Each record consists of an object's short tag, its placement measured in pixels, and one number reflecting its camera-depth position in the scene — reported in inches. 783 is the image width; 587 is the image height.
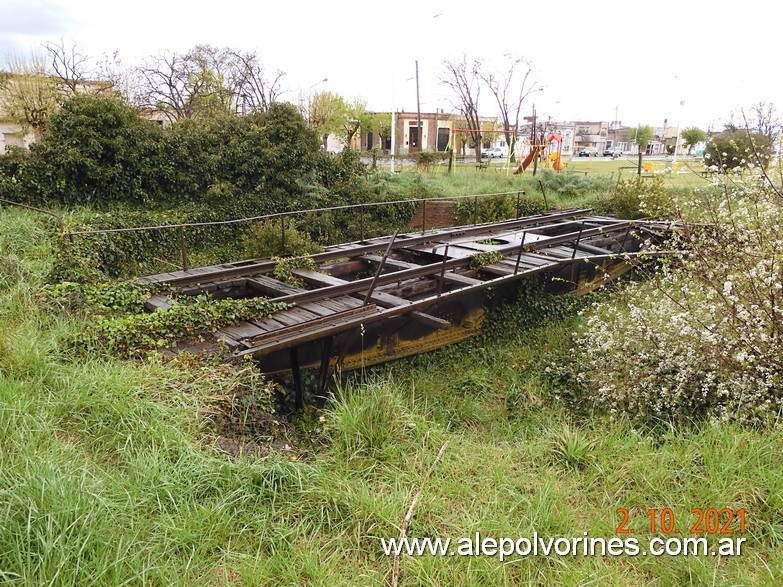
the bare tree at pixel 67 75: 877.2
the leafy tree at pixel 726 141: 652.7
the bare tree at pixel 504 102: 1460.4
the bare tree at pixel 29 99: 665.6
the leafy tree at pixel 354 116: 1467.5
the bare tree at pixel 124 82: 940.0
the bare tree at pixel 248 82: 1099.9
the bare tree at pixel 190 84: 979.9
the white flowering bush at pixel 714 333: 172.1
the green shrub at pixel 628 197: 559.5
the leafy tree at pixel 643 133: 1497.5
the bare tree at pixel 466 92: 1459.2
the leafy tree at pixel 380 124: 1712.6
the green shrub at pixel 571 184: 718.5
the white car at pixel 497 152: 1879.9
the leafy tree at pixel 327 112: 1164.5
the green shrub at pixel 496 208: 573.3
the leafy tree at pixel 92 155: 434.0
